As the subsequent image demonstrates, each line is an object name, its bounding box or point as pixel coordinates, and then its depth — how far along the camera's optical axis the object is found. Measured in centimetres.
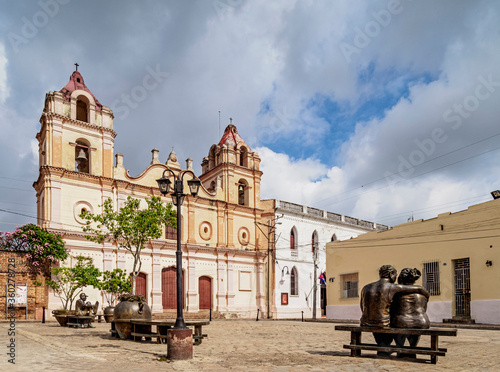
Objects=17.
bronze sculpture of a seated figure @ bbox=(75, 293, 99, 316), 1994
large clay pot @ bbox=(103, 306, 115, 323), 2134
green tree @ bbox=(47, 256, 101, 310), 2342
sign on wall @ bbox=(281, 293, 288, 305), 3628
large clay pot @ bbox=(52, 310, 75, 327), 2039
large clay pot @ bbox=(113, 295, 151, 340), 1374
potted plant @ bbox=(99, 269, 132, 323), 1862
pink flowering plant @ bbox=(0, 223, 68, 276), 2531
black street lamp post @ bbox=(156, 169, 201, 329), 967
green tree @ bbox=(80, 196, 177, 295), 1934
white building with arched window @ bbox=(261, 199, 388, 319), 3641
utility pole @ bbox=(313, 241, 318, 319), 3706
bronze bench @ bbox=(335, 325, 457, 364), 806
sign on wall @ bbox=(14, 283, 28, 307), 2487
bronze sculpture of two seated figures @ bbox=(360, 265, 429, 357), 861
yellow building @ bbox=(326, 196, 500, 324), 2238
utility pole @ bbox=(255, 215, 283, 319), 3619
